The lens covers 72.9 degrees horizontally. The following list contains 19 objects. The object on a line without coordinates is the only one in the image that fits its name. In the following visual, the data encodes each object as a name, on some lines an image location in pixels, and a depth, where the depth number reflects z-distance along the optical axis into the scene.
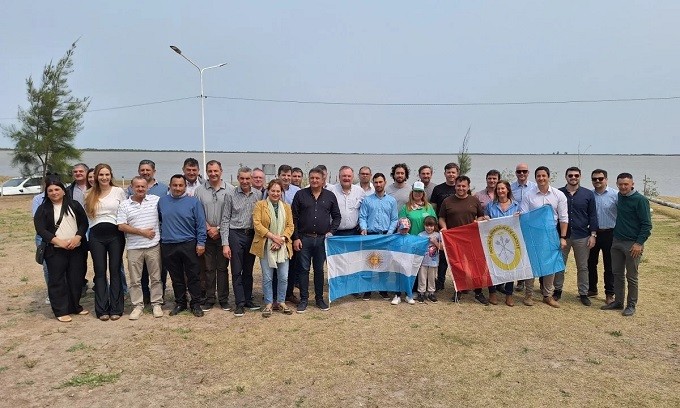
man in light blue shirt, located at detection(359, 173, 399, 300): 6.69
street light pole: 19.83
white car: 24.59
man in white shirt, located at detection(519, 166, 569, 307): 6.46
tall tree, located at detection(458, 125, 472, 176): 26.84
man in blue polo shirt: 5.75
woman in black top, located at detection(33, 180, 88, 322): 5.71
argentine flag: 6.61
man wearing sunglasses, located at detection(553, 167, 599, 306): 6.45
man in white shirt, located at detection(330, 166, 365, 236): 6.70
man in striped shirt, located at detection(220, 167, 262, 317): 5.89
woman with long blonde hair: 5.75
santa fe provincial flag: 6.50
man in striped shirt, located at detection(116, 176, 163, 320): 5.72
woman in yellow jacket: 5.83
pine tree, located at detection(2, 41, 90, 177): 23.95
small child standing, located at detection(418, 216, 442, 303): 6.67
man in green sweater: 5.80
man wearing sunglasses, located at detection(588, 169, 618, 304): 6.54
